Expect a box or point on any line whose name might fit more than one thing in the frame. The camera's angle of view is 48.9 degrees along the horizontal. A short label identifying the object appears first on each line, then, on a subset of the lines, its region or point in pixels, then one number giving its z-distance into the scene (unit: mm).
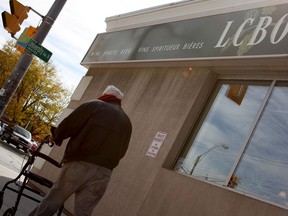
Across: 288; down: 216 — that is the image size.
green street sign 7022
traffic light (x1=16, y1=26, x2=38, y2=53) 7195
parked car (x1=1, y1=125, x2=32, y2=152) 20663
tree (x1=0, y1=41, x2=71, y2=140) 32818
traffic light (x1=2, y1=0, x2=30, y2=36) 7040
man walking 3259
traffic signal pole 6892
